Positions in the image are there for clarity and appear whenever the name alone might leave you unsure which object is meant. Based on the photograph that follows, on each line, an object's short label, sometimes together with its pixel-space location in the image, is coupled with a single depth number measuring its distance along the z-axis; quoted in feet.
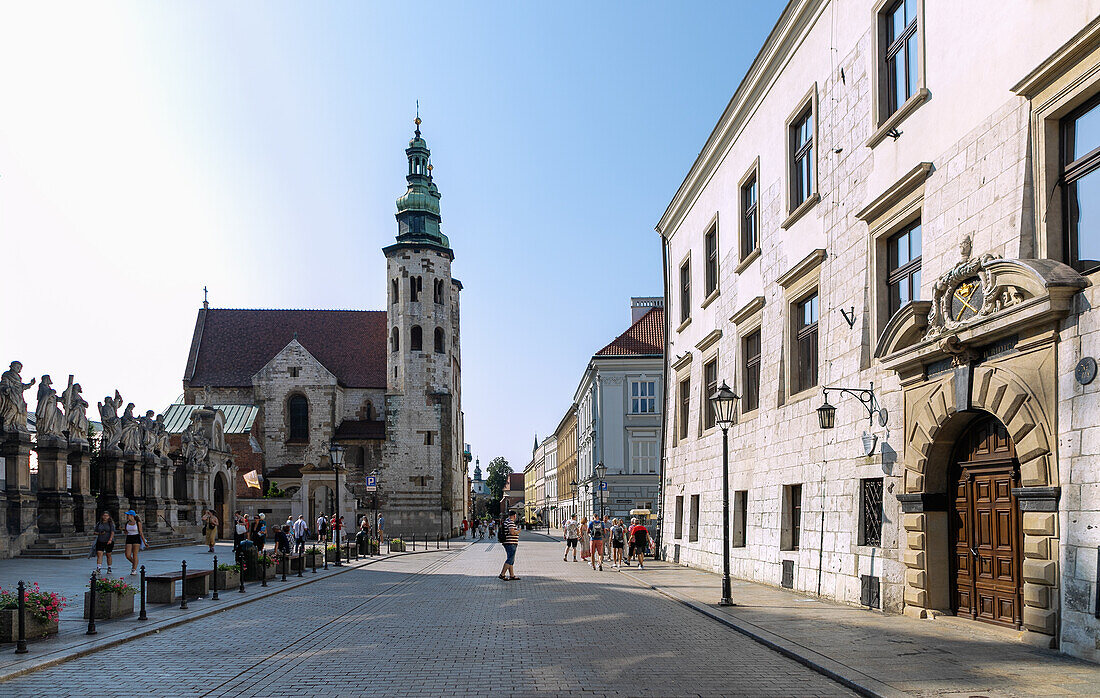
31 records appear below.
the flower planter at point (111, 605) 45.29
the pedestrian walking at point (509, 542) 76.89
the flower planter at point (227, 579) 63.31
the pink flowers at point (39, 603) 37.09
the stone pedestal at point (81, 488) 100.73
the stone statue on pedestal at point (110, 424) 114.62
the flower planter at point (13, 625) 37.11
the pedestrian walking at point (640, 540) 90.63
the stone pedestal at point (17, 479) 86.69
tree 626.64
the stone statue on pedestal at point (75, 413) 102.22
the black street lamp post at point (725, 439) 51.85
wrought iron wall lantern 48.88
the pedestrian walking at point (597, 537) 95.36
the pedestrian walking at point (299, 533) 96.14
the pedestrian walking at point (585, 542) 115.14
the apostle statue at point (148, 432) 124.16
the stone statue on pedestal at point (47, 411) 95.54
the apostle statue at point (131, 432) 117.70
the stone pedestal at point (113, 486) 111.65
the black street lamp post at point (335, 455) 109.09
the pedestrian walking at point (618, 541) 95.98
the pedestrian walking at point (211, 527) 115.75
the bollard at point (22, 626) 34.94
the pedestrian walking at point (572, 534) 113.09
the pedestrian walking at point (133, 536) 79.05
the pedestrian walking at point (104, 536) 76.07
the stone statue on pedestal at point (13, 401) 86.48
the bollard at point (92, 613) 40.29
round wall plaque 31.76
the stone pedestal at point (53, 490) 93.86
